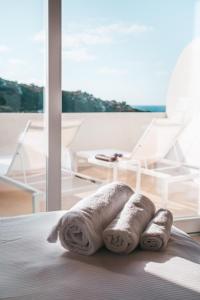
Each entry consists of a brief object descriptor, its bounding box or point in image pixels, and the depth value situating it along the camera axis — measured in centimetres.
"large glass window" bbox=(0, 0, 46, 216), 293
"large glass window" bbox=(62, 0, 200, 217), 317
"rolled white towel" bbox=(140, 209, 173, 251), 158
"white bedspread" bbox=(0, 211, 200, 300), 125
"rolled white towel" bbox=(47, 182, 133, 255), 152
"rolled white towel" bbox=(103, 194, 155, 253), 152
